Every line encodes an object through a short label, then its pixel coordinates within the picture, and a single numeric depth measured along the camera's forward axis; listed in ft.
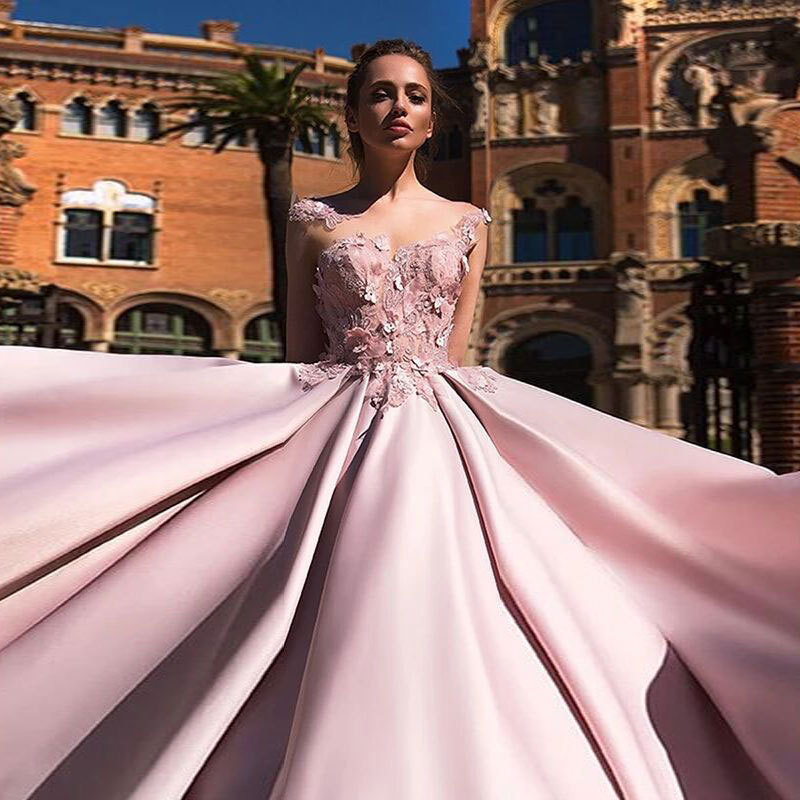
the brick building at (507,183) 86.74
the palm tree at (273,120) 59.11
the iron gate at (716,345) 26.37
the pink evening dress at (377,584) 5.74
